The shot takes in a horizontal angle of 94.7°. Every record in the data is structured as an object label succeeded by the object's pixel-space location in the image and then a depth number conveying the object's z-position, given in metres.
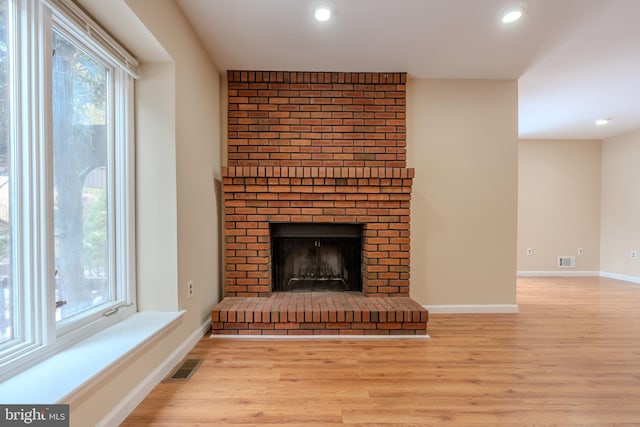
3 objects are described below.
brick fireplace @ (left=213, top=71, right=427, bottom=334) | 2.69
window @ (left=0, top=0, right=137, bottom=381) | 1.12
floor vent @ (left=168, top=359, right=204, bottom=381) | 1.71
